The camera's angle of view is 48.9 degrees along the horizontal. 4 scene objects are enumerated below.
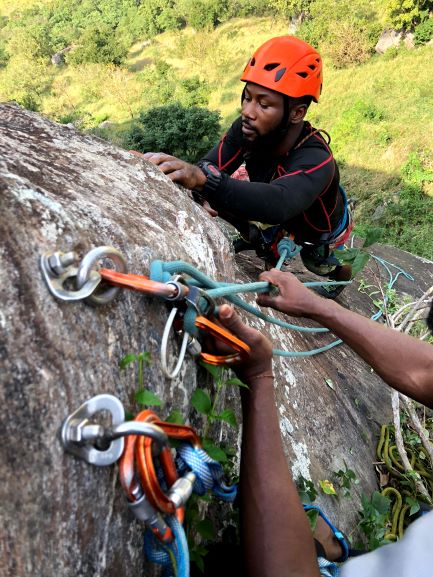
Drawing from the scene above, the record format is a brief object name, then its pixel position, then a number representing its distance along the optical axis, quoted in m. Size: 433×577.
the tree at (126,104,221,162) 12.49
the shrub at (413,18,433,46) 19.14
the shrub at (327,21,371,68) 21.30
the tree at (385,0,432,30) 19.66
